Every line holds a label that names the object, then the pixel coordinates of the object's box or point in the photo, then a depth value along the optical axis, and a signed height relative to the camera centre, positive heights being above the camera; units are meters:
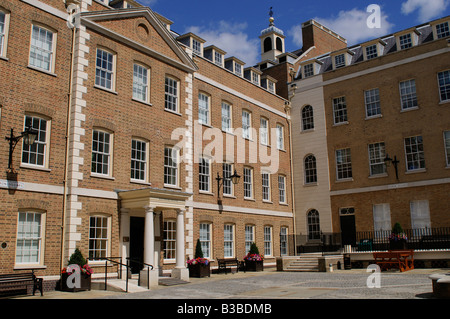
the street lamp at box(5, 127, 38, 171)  14.91 +3.61
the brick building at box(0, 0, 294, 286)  15.94 +4.47
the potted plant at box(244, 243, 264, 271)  24.55 -0.97
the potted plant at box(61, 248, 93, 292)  15.50 -0.93
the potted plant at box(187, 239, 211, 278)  20.81 -1.00
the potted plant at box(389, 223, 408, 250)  23.31 +0.00
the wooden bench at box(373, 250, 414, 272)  20.88 -0.87
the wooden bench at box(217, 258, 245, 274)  22.99 -0.97
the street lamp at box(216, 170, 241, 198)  23.59 +3.46
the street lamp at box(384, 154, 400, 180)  26.88 +4.70
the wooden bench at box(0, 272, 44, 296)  13.85 -1.04
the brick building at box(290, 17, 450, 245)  26.28 +6.60
